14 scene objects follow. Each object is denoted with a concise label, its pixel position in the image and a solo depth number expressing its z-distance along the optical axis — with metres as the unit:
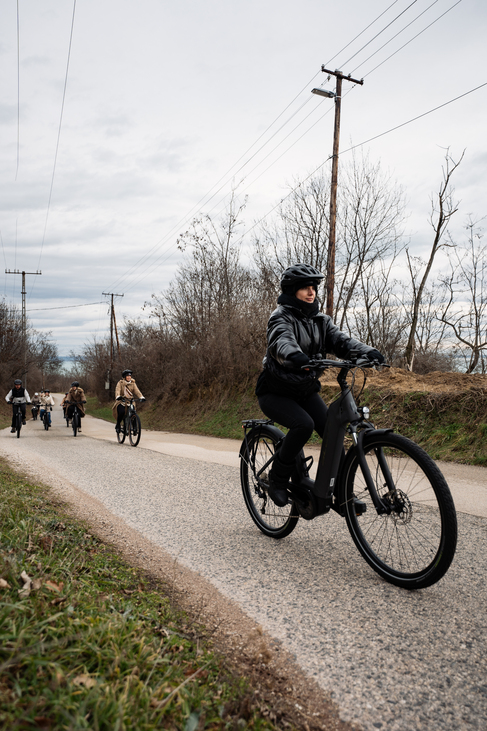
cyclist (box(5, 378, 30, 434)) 19.39
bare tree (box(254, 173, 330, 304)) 21.64
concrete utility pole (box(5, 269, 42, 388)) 48.59
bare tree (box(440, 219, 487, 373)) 17.41
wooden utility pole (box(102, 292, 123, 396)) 47.59
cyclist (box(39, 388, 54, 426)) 26.36
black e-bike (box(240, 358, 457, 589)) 3.12
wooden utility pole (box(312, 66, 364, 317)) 16.40
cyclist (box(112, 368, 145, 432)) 15.06
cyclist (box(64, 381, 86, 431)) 20.72
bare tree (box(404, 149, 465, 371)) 17.94
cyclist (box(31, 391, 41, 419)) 30.91
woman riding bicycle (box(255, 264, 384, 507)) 4.02
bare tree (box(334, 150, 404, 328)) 21.66
